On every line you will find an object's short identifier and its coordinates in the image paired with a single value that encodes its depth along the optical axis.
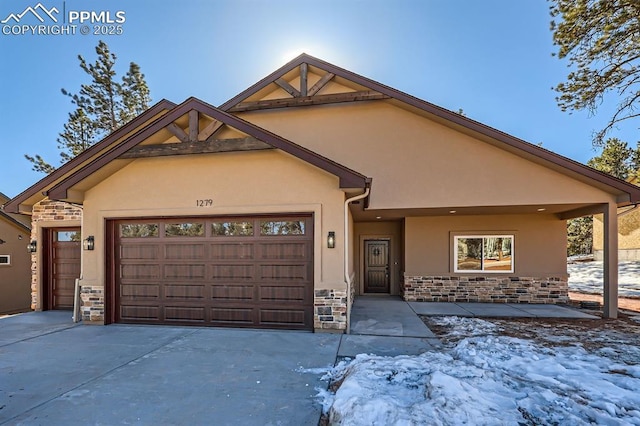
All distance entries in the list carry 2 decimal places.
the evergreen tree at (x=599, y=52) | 9.76
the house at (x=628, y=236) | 21.02
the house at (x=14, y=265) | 12.59
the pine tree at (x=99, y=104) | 18.12
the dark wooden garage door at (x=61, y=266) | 9.23
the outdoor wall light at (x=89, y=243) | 7.24
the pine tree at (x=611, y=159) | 16.34
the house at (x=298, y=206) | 6.64
